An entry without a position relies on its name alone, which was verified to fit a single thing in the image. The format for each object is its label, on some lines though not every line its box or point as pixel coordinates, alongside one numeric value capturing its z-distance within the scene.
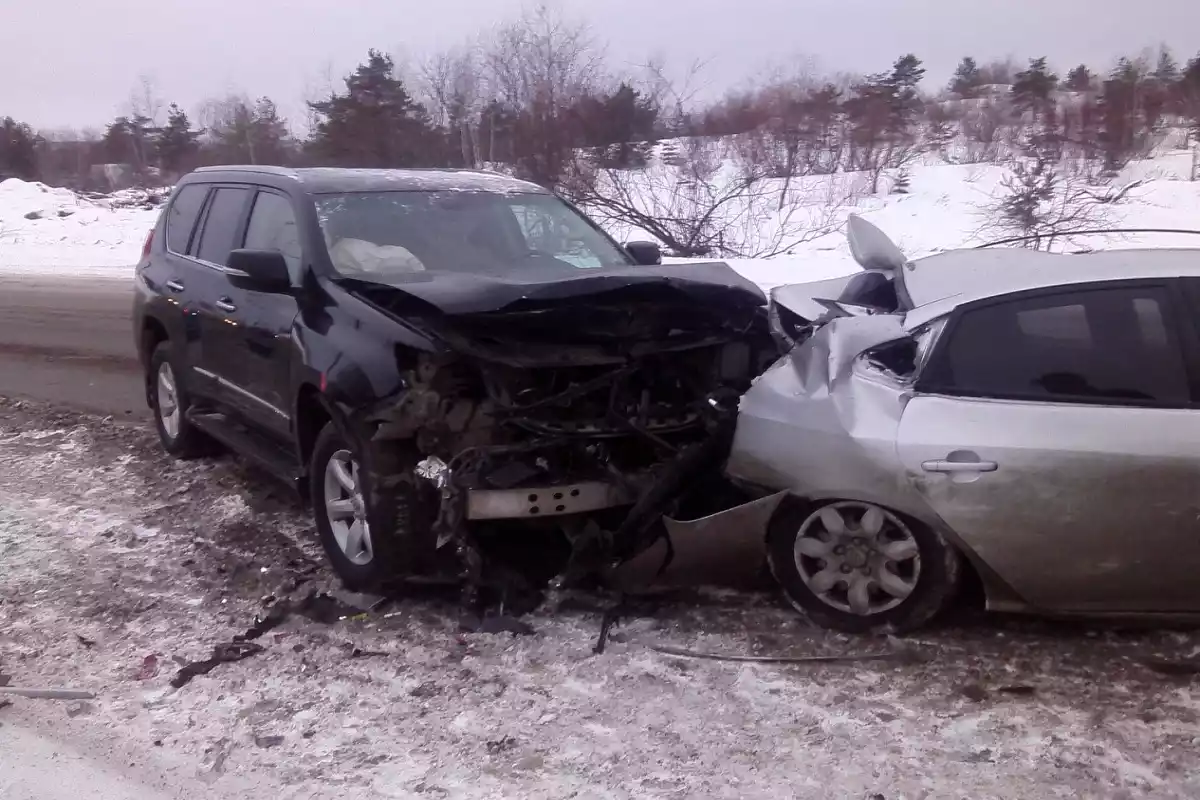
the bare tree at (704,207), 16.73
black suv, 4.03
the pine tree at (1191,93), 25.62
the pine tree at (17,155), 39.00
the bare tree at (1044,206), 15.76
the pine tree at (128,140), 41.84
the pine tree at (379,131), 26.03
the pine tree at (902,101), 27.23
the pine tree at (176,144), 39.16
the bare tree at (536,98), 19.41
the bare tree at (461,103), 23.66
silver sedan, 3.44
